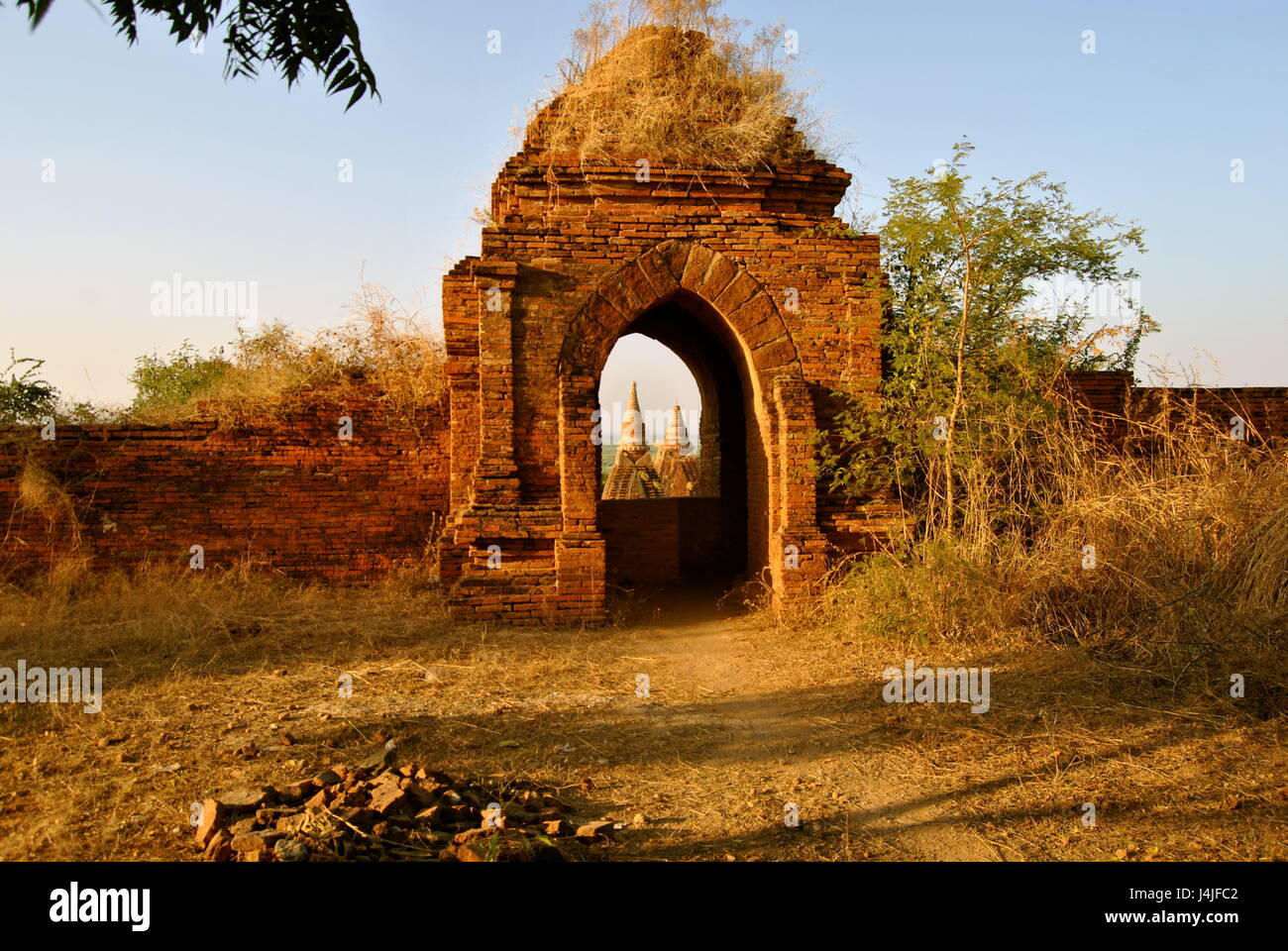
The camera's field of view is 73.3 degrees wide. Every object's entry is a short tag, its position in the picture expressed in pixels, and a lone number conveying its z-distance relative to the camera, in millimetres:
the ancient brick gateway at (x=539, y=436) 8797
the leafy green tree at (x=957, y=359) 8086
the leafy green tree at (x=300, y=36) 4062
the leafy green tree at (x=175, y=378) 12977
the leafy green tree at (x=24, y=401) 11109
